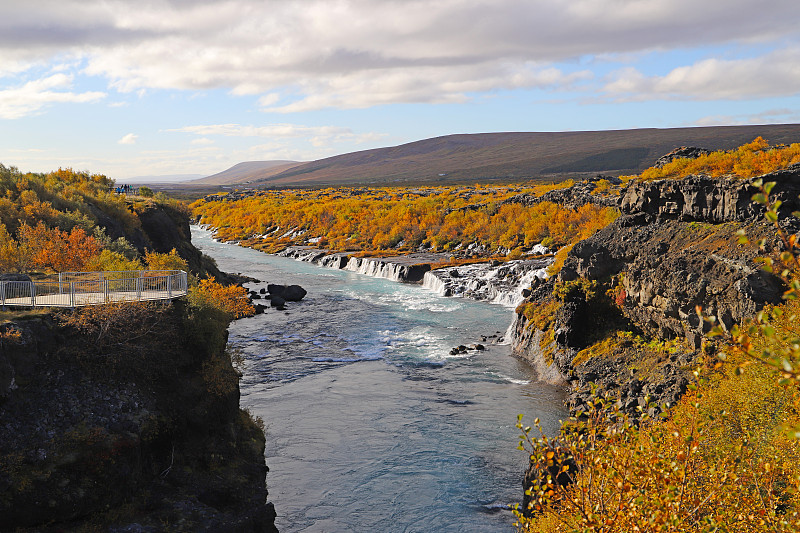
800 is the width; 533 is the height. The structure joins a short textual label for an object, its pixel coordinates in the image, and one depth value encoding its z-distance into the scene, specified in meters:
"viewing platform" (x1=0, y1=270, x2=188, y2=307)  25.61
